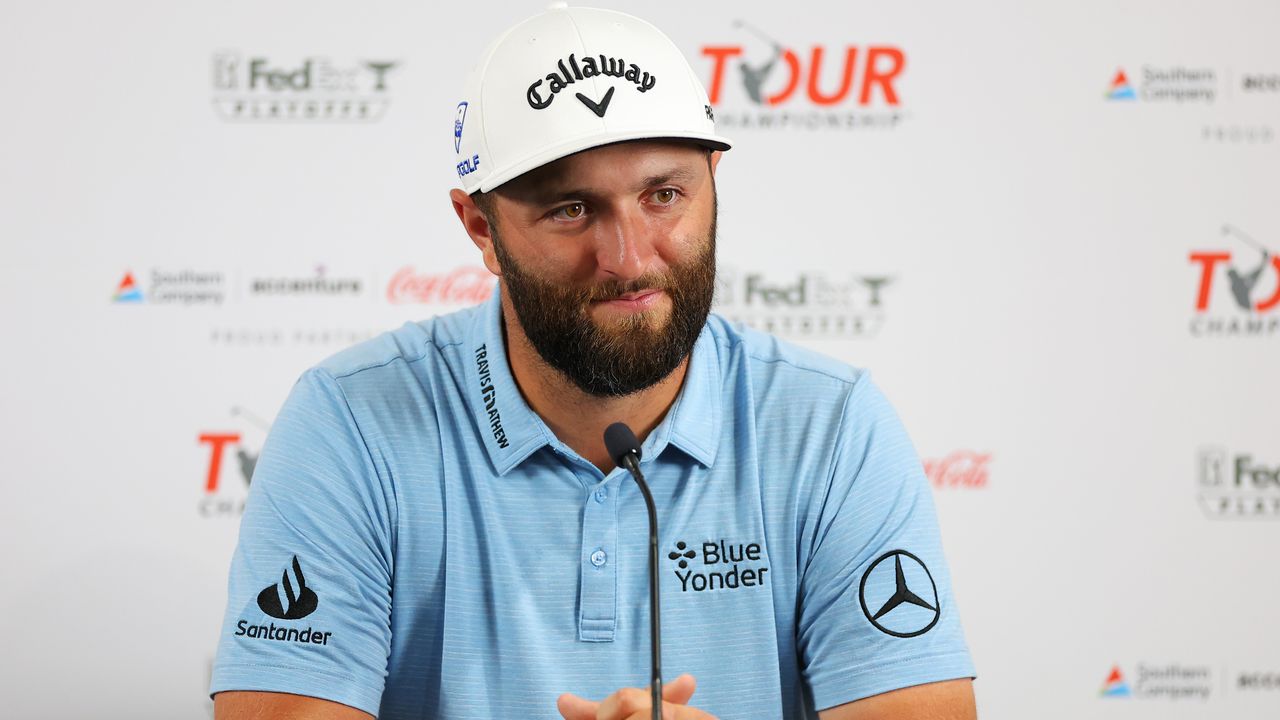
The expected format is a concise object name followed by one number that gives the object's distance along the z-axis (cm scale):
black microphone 741
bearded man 761
